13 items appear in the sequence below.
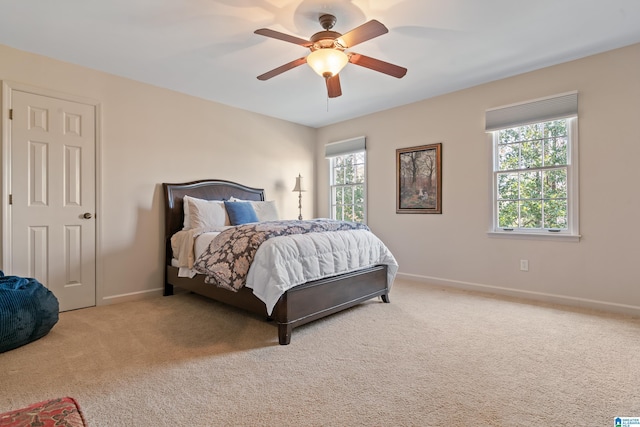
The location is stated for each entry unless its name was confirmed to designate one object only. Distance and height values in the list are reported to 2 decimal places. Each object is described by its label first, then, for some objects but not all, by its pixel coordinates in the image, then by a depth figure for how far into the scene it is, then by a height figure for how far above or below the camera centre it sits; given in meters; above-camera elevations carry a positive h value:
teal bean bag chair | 2.25 -0.71
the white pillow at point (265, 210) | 4.34 +0.05
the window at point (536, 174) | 3.31 +0.42
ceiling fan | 2.21 +1.21
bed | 2.46 -0.68
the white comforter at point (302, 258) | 2.42 -0.39
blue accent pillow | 3.93 +0.01
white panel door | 2.97 +0.19
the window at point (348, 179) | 5.16 +0.57
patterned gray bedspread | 2.56 -0.29
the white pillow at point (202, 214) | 3.71 +0.00
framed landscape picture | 4.25 +0.46
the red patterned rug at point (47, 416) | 0.93 -0.60
